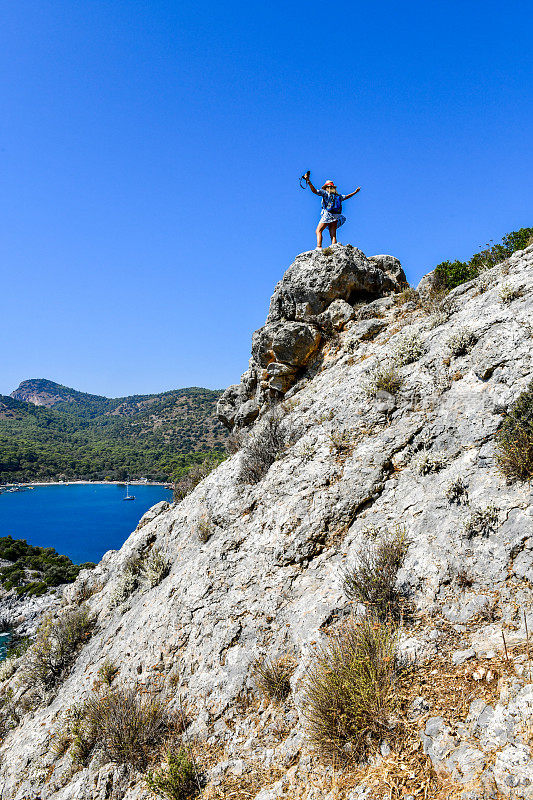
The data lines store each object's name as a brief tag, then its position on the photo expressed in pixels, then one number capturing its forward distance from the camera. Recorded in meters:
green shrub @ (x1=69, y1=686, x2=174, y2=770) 5.04
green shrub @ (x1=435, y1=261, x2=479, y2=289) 9.30
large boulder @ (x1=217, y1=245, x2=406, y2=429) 10.14
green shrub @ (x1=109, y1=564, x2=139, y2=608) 9.30
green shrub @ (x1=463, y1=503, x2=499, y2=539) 4.14
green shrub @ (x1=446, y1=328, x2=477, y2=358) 6.39
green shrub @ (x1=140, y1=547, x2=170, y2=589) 8.59
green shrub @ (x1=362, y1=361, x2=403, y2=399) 6.90
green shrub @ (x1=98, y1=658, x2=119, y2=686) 6.83
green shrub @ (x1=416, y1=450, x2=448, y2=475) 5.29
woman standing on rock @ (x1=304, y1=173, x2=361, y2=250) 10.63
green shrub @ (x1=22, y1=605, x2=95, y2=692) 8.47
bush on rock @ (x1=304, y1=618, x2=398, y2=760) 3.23
